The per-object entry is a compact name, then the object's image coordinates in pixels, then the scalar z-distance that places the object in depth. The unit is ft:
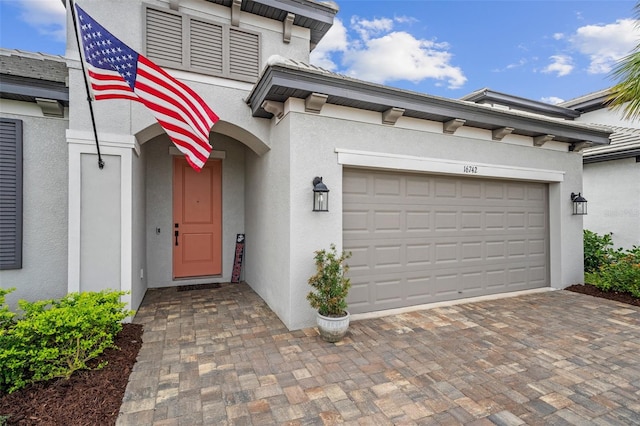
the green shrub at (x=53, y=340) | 8.30
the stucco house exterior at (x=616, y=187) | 24.49
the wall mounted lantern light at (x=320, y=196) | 13.03
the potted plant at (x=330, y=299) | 12.06
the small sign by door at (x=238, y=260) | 21.35
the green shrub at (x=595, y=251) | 23.21
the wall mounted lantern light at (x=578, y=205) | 20.20
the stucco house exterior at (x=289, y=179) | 13.30
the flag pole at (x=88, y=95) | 8.79
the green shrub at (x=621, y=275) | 18.42
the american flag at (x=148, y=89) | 9.73
